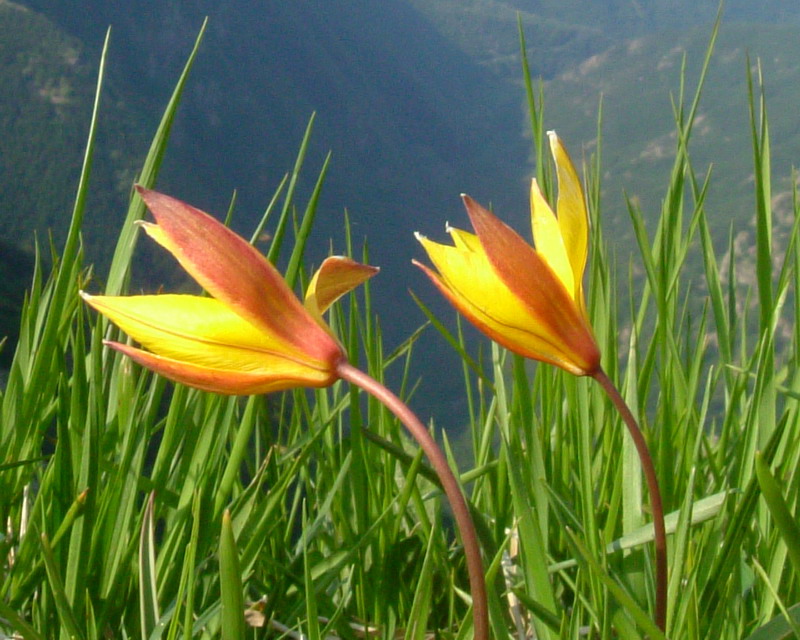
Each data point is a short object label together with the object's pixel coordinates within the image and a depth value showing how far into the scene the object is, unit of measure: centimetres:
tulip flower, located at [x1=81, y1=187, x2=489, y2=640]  16
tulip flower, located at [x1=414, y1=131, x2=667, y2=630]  17
